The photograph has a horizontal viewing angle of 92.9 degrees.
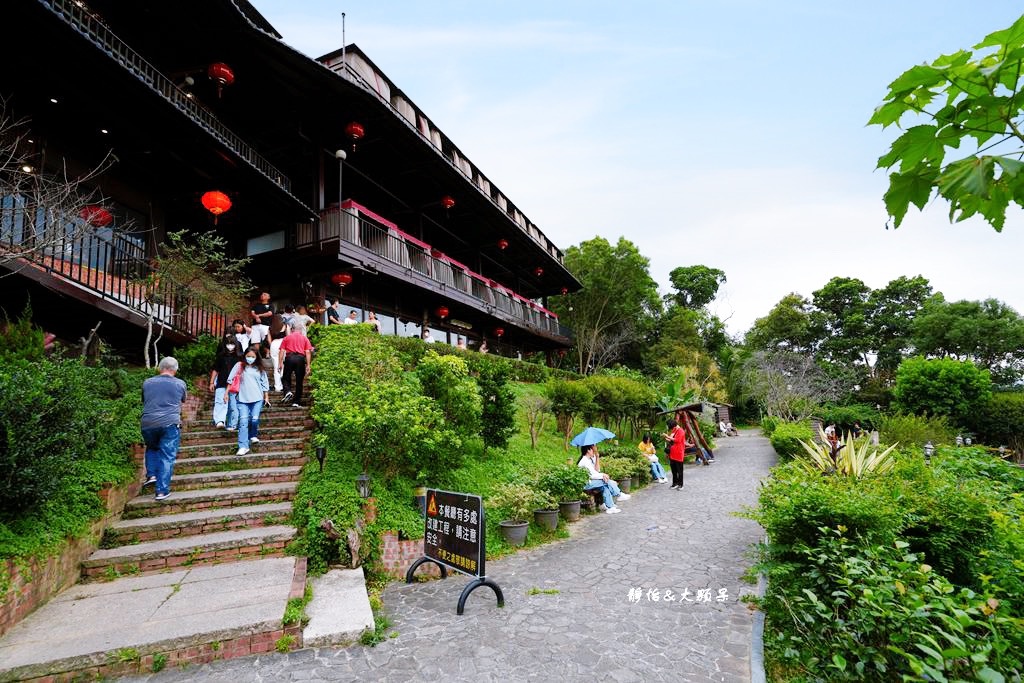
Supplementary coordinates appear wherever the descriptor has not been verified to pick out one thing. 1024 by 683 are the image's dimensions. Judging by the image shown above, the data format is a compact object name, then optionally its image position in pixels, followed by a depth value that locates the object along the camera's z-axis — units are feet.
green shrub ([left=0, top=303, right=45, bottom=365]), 19.81
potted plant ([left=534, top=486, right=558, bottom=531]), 25.72
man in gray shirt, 19.63
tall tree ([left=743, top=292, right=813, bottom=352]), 153.79
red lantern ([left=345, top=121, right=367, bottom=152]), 45.24
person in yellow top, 43.98
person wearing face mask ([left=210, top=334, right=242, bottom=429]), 26.43
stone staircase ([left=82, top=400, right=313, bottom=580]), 17.00
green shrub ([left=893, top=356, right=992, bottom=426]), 76.43
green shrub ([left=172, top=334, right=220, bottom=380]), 31.89
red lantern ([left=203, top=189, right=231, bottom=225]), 36.37
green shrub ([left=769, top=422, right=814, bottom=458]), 51.69
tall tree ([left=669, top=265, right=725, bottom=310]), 160.45
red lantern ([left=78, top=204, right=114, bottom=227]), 29.09
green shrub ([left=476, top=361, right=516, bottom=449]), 31.89
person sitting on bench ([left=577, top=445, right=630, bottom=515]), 31.81
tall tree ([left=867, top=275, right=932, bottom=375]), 141.08
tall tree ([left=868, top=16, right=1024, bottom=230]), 4.51
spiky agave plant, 20.58
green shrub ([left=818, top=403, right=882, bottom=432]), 92.49
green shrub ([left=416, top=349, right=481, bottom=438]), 26.94
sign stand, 16.43
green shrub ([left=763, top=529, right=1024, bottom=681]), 7.84
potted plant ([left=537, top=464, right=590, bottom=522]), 28.40
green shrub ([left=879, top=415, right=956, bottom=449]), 53.31
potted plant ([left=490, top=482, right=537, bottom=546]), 23.70
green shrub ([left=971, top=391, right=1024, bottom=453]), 71.26
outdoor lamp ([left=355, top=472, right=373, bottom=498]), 20.59
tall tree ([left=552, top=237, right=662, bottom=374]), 103.24
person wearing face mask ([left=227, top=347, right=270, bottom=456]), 24.30
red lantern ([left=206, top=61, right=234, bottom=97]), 36.89
